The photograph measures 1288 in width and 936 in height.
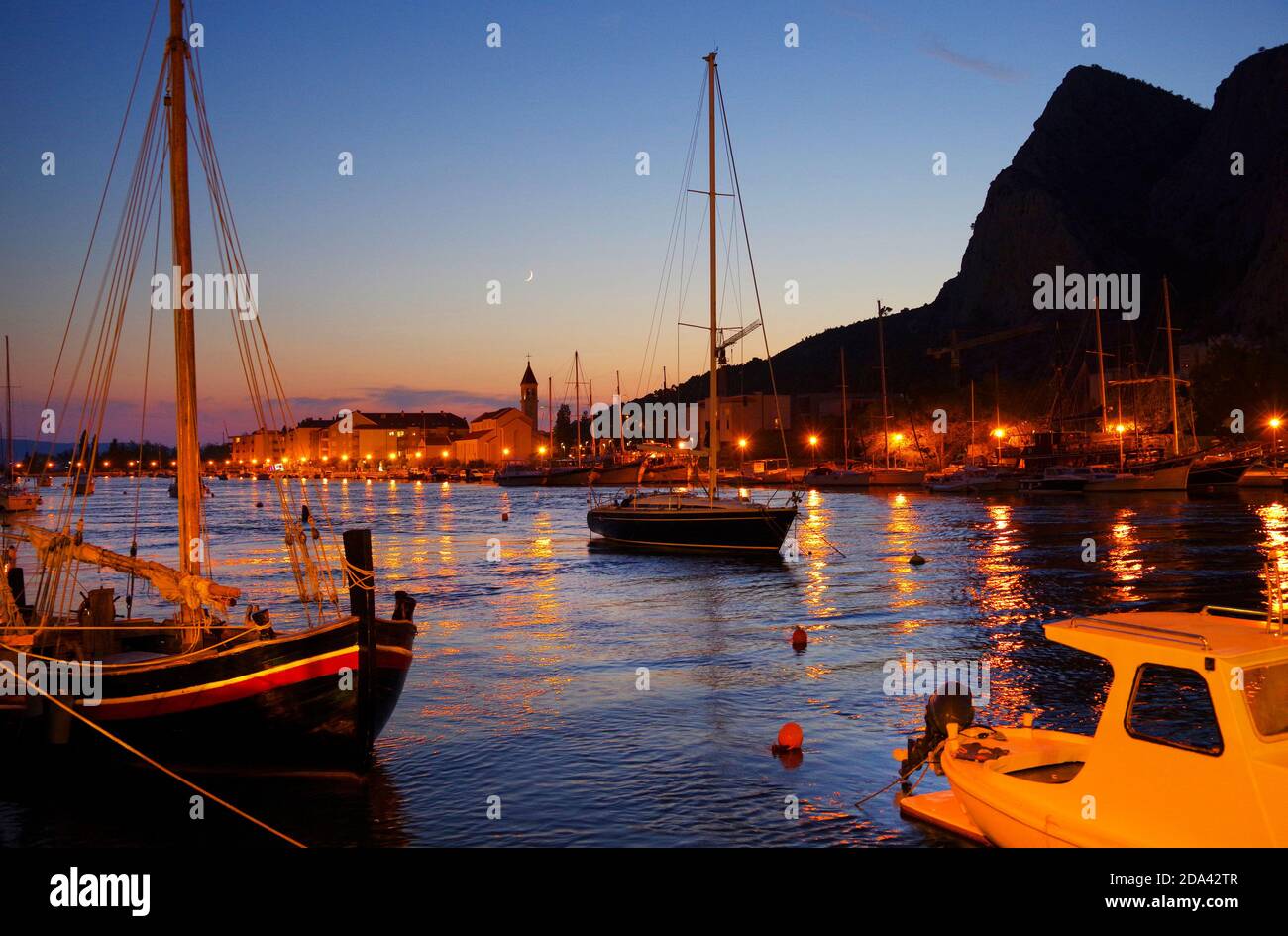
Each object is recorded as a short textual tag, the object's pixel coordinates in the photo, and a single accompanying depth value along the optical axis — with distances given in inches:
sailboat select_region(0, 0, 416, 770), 507.8
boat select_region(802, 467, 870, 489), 4522.6
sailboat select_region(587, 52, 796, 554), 1614.2
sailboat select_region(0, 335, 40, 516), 2979.8
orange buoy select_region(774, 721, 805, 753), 566.5
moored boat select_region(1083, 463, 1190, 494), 3218.5
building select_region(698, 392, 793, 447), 6264.8
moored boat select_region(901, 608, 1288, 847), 281.1
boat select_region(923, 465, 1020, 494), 3885.3
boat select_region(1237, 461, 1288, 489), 3169.3
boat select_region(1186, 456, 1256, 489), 3225.9
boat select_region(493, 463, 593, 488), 6117.1
